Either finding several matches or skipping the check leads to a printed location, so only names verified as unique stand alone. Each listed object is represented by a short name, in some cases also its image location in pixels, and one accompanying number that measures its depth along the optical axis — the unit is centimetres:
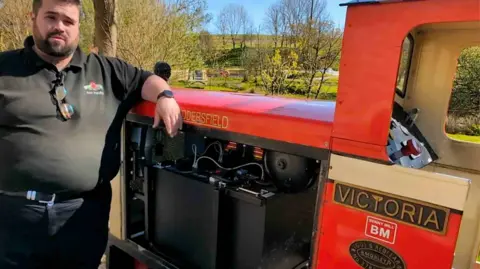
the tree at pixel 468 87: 423
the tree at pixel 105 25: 691
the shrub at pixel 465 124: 380
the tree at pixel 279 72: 1265
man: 203
